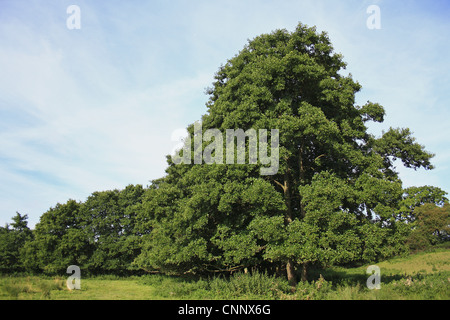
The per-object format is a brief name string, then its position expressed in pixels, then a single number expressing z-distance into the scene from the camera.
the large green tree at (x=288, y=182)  14.97
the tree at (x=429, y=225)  47.93
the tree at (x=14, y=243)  39.06
